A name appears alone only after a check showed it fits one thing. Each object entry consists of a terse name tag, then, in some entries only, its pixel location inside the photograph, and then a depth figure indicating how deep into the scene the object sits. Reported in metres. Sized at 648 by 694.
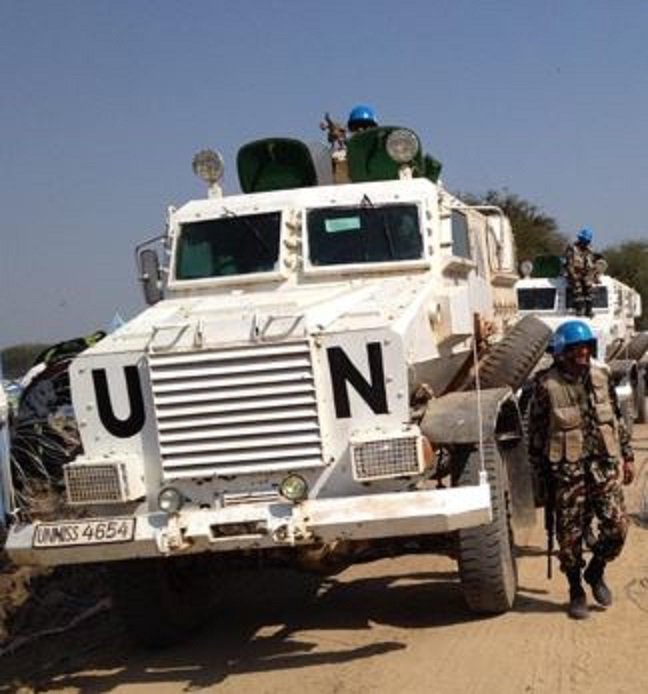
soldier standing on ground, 6.27
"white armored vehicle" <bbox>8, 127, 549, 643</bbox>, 5.67
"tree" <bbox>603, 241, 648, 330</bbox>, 44.44
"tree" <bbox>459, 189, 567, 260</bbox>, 37.56
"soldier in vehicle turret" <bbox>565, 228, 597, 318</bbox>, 15.58
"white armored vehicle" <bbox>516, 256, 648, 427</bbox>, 15.11
